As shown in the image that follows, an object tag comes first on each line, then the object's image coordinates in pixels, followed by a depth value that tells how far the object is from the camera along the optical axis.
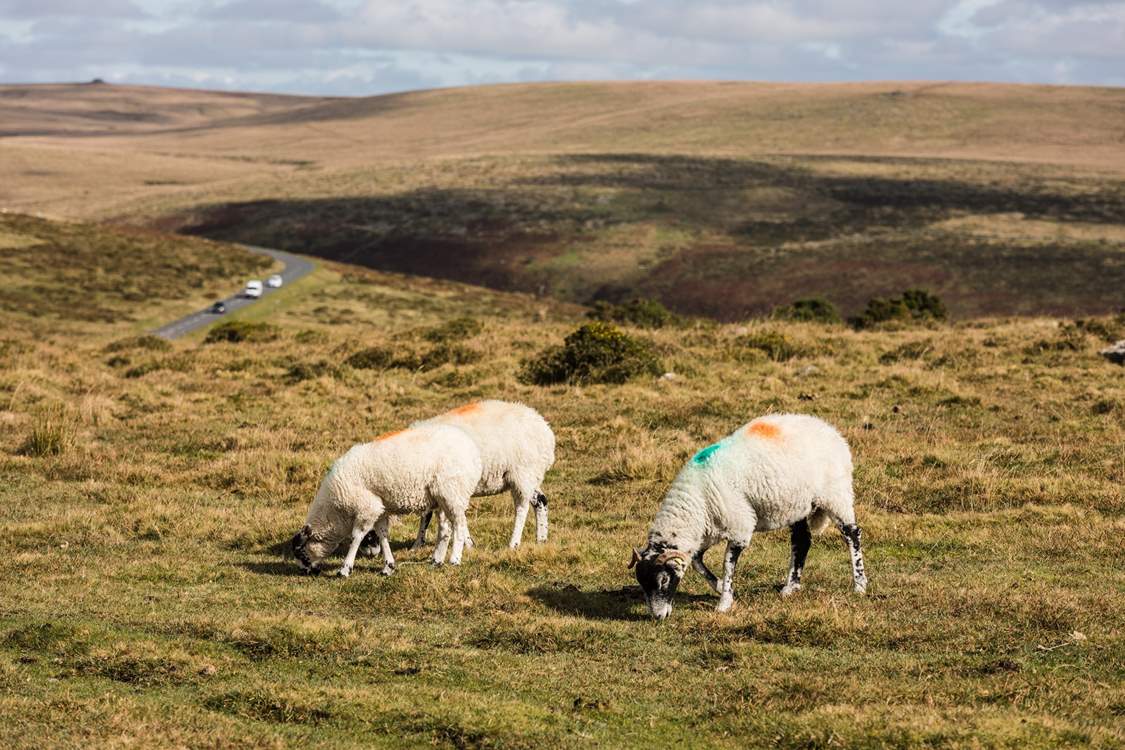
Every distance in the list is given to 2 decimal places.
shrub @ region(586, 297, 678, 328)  48.09
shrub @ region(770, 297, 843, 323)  47.88
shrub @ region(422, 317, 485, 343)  36.22
